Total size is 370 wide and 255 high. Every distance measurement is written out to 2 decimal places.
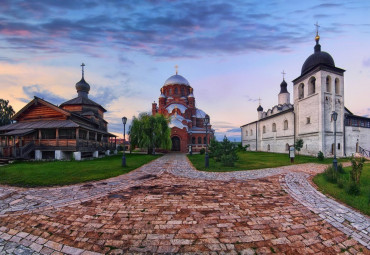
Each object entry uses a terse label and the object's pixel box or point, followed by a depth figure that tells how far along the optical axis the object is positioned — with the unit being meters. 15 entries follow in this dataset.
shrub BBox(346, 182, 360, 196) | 6.59
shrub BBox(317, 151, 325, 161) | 18.09
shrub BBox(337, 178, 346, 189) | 7.51
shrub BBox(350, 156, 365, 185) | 7.77
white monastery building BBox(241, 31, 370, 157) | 21.50
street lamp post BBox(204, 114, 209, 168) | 13.03
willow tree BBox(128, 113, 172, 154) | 26.18
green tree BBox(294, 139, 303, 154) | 20.45
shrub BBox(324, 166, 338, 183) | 8.47
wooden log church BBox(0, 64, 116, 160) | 17.39
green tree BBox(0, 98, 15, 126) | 36.81
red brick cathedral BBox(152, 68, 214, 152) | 36.19
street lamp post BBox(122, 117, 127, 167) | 13.20
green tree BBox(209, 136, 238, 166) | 13.73
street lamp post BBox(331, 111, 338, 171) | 11.03
